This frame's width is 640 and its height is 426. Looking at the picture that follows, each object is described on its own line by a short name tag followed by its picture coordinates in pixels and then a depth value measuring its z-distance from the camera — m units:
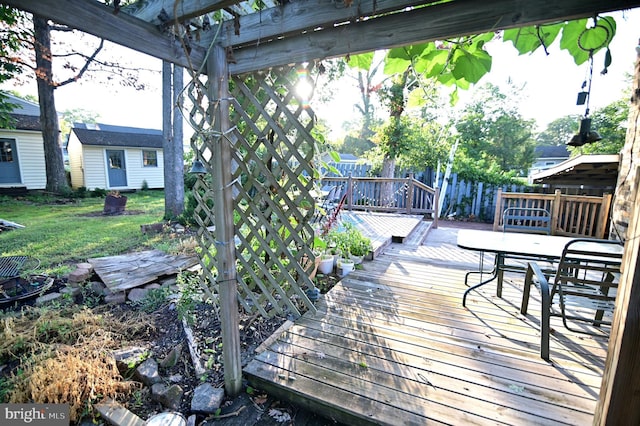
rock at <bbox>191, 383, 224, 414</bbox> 1.63
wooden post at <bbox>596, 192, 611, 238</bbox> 4.55
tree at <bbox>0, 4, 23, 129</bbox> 5.58
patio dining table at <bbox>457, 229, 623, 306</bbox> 2.19
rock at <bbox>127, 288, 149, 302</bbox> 2.85
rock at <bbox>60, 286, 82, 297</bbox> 2.88
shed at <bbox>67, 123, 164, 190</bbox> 12.79
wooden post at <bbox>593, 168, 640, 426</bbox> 0.90
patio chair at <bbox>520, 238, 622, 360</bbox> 1.81
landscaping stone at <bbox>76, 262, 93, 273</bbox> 3.21
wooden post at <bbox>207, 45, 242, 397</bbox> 1.54
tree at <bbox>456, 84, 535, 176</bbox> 16.30
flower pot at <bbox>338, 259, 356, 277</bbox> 3.43
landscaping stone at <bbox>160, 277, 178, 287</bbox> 3.15
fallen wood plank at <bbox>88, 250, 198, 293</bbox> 2.95
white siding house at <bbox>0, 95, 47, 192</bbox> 10.90
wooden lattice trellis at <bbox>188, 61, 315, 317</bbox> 1.79
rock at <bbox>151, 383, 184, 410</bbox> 1.66
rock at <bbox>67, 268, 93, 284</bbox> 3.05
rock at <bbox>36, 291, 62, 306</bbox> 2.71
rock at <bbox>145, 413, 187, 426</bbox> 1.48
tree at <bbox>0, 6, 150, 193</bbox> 8.77
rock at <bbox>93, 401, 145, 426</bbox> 1.49
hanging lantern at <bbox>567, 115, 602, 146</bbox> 1.72
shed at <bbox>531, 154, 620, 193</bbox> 4.56
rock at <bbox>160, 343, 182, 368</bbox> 1.92
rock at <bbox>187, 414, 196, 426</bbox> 1.53
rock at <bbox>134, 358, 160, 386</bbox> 1.79
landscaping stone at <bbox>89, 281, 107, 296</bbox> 2.95
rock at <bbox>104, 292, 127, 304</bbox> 2.80
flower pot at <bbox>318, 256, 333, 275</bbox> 3.36
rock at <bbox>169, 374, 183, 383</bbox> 1.83
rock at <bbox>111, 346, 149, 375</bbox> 1.85
